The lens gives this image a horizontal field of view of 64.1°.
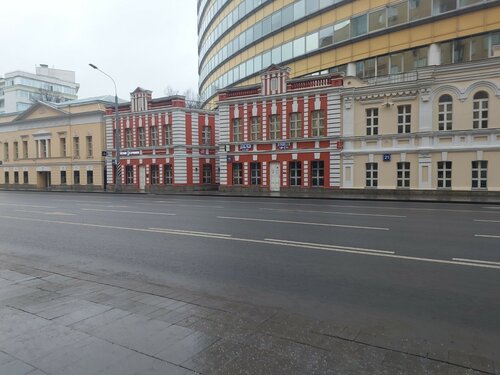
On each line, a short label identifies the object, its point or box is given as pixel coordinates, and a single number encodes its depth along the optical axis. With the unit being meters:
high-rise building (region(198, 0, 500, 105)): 28.61
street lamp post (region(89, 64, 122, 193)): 36.97
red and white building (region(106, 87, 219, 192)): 37.19
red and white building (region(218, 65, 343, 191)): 28.91
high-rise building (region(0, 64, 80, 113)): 101.56
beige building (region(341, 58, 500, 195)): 23.77
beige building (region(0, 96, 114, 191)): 42.72
